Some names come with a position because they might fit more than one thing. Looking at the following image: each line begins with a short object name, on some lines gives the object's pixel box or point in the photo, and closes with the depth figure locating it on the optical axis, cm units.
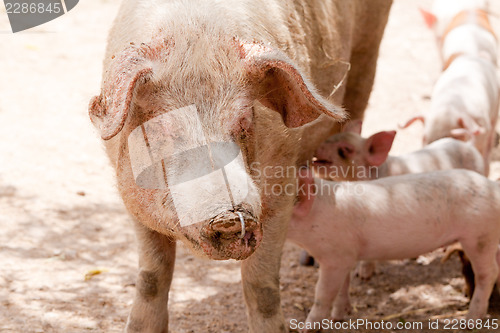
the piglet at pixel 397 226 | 846
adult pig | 534
